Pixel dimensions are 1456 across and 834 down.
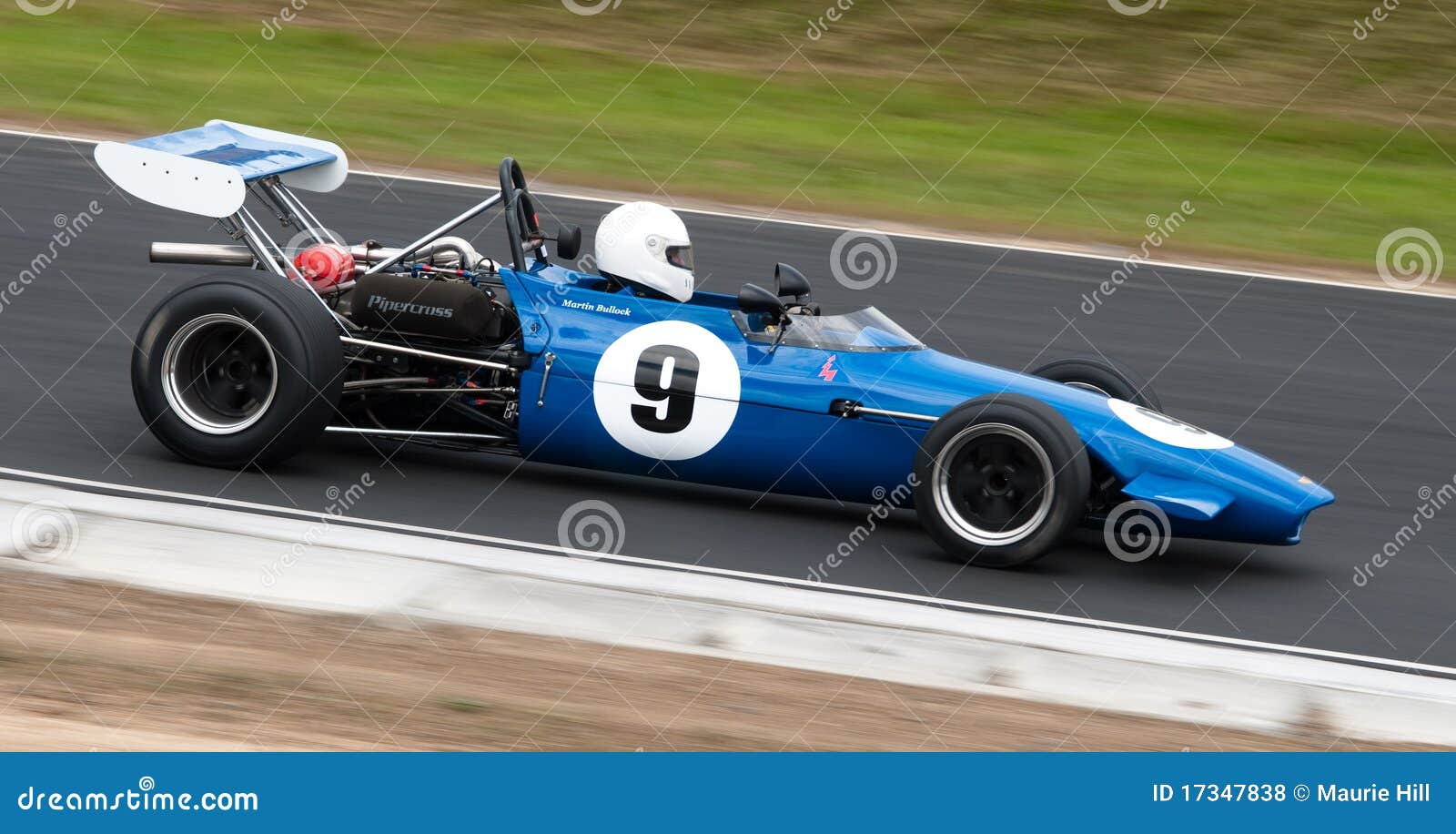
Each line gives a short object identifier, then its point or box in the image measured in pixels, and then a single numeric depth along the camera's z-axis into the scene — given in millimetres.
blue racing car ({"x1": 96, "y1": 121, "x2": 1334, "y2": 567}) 13547
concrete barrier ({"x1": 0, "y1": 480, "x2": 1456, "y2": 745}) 11617
